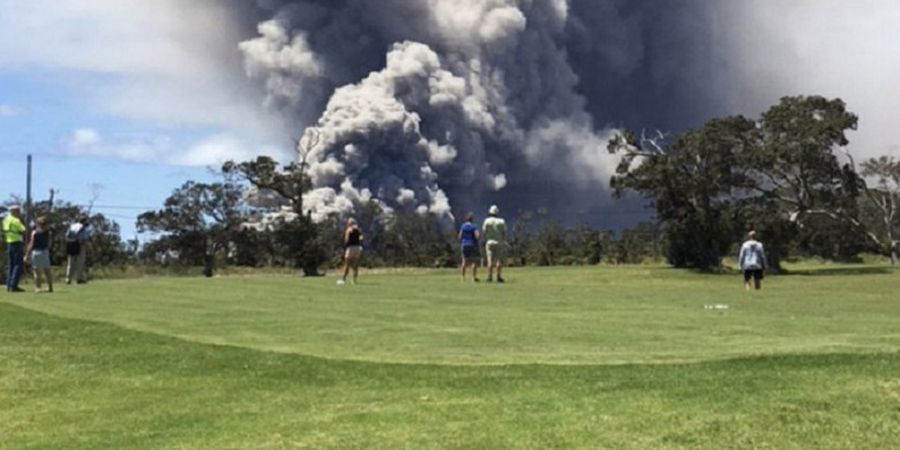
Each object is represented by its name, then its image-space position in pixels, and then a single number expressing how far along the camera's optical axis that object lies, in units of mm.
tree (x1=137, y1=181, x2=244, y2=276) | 79688
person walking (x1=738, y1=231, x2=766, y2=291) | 34031
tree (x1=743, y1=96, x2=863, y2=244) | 61938
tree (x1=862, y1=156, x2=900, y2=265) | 87569
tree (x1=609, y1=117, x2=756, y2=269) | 62250
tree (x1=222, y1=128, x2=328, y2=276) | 65312
